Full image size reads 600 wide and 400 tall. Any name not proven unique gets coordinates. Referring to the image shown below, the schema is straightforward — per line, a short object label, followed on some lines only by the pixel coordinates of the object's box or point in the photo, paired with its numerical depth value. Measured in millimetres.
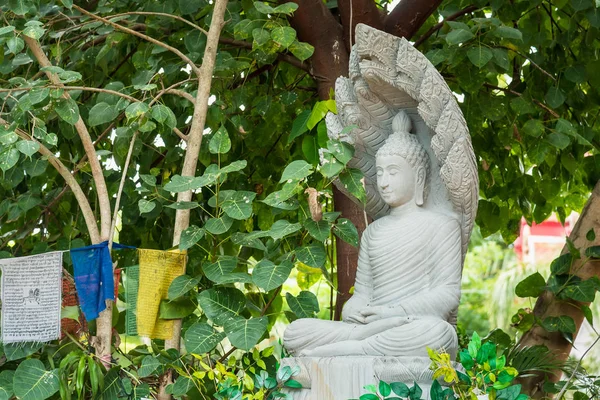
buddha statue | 3500
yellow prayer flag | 4219
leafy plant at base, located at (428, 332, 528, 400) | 3125
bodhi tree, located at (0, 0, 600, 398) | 4141
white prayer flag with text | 4312
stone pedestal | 3383
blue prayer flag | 4227
